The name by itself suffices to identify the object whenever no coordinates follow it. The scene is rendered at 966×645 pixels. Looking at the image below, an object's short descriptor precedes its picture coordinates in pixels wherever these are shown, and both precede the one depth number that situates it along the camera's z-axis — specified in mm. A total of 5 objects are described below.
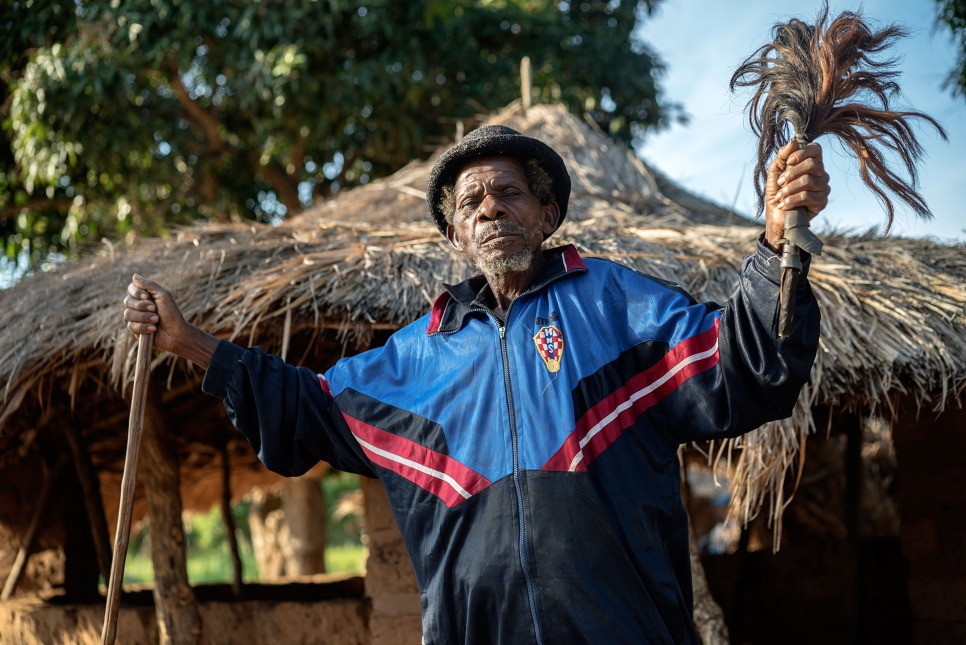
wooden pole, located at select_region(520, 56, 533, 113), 6059
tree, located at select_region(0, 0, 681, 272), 7094
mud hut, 3754
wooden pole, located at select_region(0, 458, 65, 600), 5422
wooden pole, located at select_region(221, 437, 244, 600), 5957
